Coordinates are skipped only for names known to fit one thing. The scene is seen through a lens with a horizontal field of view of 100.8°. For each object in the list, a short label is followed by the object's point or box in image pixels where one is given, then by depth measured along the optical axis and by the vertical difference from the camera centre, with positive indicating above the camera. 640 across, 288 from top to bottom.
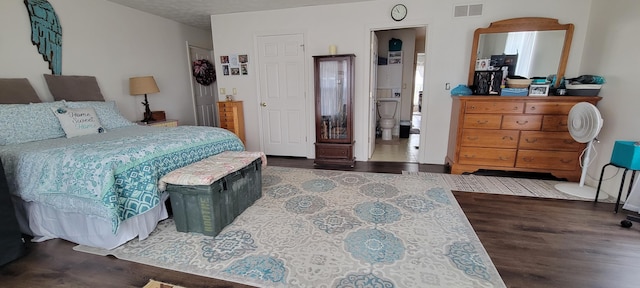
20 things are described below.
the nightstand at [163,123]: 3.81 -0.50
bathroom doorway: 5.95 +0.24
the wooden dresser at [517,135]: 3.06 -0.56
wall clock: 3.61 +1.02
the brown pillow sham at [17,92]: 2.56 -0.03
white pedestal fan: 2.61 -0.43
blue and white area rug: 1.64 -1.13
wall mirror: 3.25 +0.53
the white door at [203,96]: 5.17 -0.16
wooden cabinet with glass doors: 3.78 -0.30
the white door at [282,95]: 4.16 -0.11
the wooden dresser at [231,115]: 4.41 -0.44
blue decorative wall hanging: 2.91 +0.64
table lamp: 3.77 +0.04
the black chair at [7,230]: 1.73 -0.92
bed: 1.79 -0.61
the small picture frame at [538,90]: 3.07 -0.03
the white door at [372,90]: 3.96 -0.03
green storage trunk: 2.01 -0.90
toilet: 5.87 -0.63
